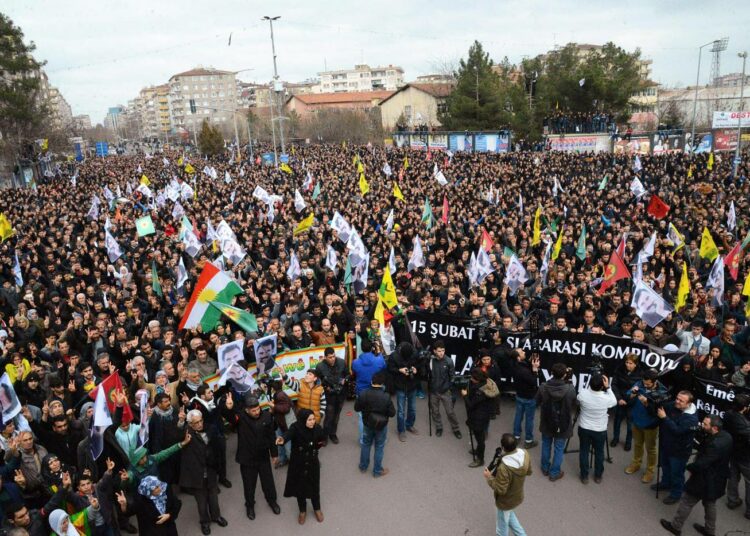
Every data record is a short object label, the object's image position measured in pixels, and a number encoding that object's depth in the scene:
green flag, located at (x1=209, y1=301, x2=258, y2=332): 8.30
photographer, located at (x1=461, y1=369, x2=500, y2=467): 6.75
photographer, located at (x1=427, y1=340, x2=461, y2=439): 7.48
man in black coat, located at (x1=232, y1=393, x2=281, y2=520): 6.07
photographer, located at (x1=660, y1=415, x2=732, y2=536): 5.35
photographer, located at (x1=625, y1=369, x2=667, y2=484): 6.29
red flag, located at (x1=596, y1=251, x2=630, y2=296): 10.52
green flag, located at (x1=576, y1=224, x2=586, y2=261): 12.97
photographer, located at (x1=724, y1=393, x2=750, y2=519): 5.56
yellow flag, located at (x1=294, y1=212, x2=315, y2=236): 15.68
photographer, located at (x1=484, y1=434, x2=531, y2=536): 5.26
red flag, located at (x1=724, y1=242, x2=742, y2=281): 10.48
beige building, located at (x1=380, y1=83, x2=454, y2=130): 69.62
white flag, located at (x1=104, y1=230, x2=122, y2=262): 14.14
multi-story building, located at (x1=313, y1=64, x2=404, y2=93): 138.12
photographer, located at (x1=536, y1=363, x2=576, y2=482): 6.40
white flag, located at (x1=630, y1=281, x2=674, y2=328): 8.45
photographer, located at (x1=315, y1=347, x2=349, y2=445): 7.47
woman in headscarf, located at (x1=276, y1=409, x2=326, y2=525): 5.95
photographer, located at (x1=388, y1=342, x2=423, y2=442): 7.58
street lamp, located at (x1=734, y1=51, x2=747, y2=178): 24.02
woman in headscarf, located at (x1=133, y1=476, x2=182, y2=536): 5.21
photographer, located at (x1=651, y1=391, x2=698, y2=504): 5.81
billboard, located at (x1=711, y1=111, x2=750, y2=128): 37.75
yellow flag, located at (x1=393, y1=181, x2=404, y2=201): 20.45
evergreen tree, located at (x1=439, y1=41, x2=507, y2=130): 50.47
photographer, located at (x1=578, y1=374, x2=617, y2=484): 6.29
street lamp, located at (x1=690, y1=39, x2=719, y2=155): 33.24
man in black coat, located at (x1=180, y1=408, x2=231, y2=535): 5.89
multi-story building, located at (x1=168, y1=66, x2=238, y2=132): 141.88
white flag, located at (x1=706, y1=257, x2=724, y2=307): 9.30
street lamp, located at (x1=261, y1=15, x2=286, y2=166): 36.28
